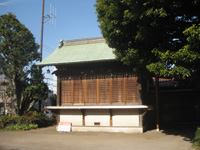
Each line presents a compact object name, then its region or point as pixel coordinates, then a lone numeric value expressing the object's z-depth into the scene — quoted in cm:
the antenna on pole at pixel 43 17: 2198
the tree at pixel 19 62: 1761
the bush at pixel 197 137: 882
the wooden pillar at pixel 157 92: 1389
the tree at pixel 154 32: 787
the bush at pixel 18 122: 1623
